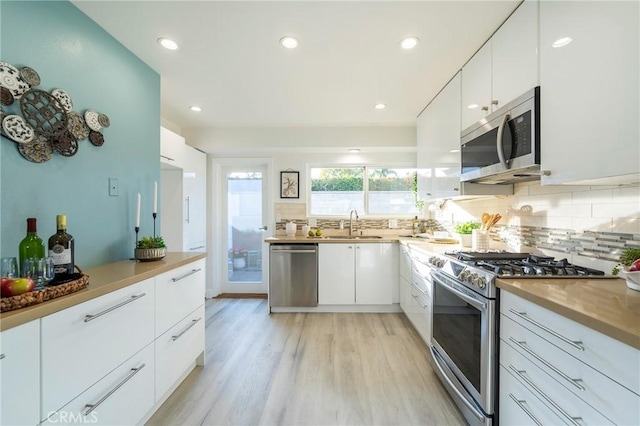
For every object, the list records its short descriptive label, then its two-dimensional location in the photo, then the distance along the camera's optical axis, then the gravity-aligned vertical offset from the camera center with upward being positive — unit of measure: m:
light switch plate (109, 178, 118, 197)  1.82 +0.18
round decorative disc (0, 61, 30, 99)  1.22 +0.61
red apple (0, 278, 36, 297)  0.94 -0.26
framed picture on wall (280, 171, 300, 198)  4.04 +0.44
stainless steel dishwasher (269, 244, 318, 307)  3.38 -0.77
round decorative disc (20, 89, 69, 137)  1.31 +0.51
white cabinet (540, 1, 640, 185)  0.98 +0.51
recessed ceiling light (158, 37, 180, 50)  1.85 +1.18
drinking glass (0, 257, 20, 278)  1.09 -0.22
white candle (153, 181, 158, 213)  2.02 +0.11
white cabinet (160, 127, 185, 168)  2.76 +0.70
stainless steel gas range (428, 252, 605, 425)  1.36 -0.61
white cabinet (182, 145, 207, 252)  3.36 +0.19
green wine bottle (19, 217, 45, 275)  1.16 -0.14
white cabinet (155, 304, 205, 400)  1.62 -0.91
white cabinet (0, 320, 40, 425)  0.85 -0.53
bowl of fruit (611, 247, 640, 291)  1.09 -0.22
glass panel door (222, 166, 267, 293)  4.20 -0.21
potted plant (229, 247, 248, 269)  4.24 -0.63
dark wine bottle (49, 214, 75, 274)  1.23 -0.17
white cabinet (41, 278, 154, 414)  0.99 -0.55
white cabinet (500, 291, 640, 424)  0.78 -0.53
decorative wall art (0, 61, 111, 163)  1.23 +0.48
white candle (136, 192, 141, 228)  1.85 -0.01
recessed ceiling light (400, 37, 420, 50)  1.83 +1.18
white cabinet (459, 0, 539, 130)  1.45 +0.93
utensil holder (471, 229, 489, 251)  2.32 -0.22
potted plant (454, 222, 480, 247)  2.55 -0.17
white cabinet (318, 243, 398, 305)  3.39 -0.75
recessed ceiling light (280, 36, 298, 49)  1.82 +1.17
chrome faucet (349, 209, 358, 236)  3.89 -0.07
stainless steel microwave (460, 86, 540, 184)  1.42 +0.43
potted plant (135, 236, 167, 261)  1.81 -0.25
